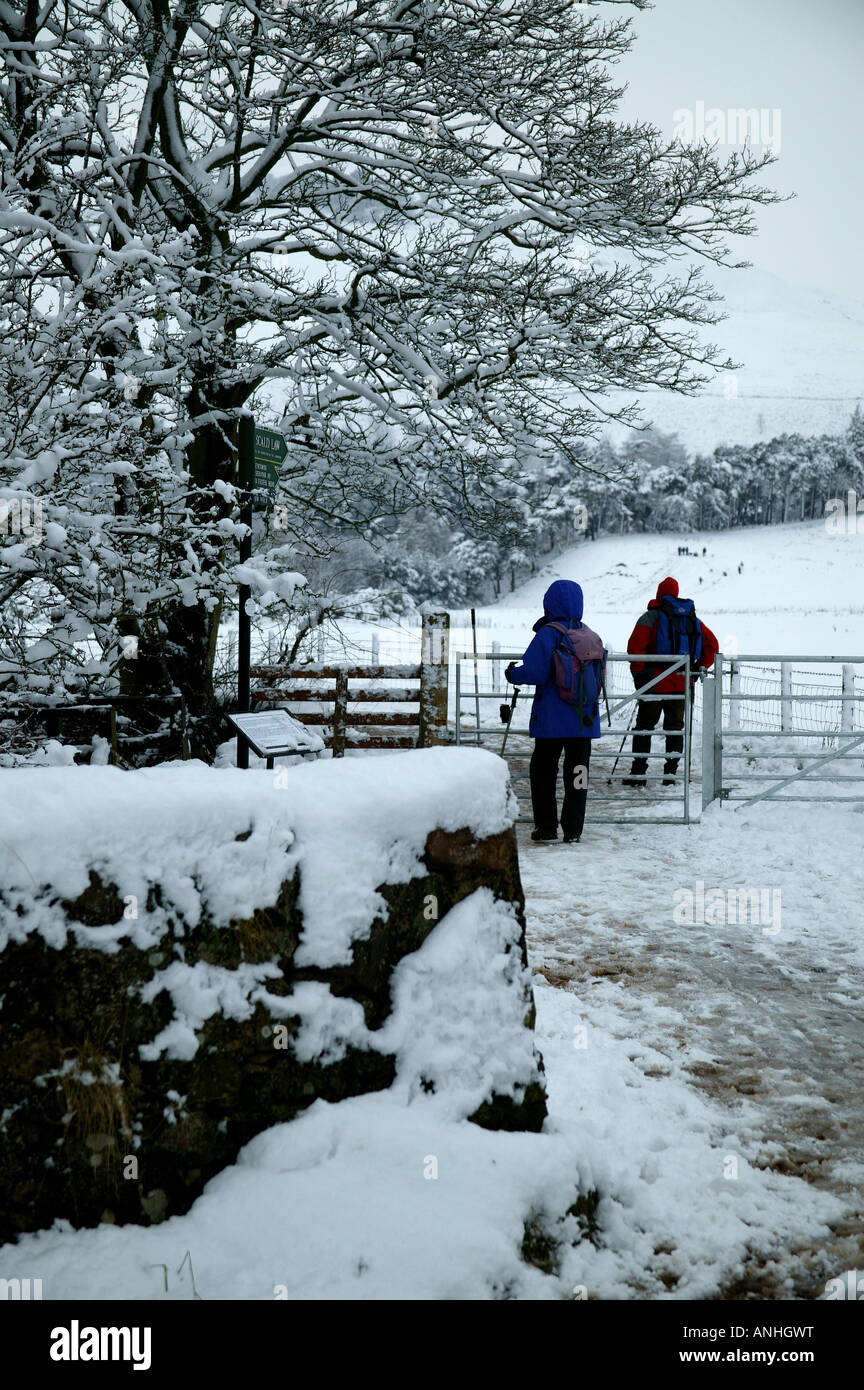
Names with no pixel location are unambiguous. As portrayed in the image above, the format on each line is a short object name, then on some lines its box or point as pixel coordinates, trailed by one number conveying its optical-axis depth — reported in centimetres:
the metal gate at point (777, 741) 852
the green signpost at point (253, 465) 661
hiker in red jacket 967
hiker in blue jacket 740
